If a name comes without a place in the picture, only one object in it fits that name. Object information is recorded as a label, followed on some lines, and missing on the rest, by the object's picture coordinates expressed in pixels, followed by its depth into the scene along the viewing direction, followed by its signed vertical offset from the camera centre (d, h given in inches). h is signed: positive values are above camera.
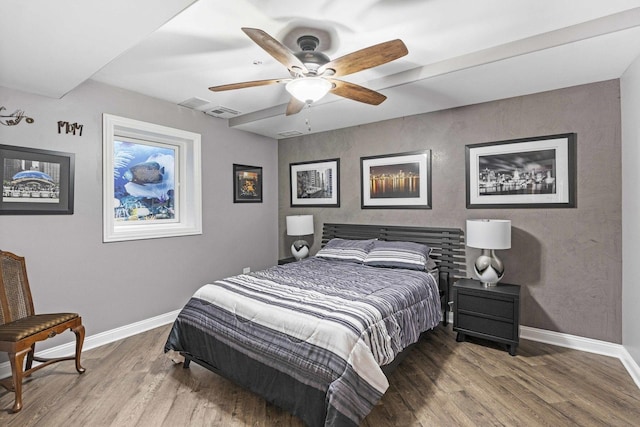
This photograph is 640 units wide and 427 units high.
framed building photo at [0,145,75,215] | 104.3 +10.8
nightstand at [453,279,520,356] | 115.2 -37.6
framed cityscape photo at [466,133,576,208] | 122.6 +15.3
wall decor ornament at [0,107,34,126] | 102.8 +30.4
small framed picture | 181.2 +16.2
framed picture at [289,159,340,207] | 186.5 +17.0
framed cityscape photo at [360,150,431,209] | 155.8 +15.4
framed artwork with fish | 129.3 +14.7
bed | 72.0 -31.5
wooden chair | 85.0 -32.1
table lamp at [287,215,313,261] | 184.1 -10.5
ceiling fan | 77.3 +38.7
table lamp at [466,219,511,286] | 121.3 -12.0
